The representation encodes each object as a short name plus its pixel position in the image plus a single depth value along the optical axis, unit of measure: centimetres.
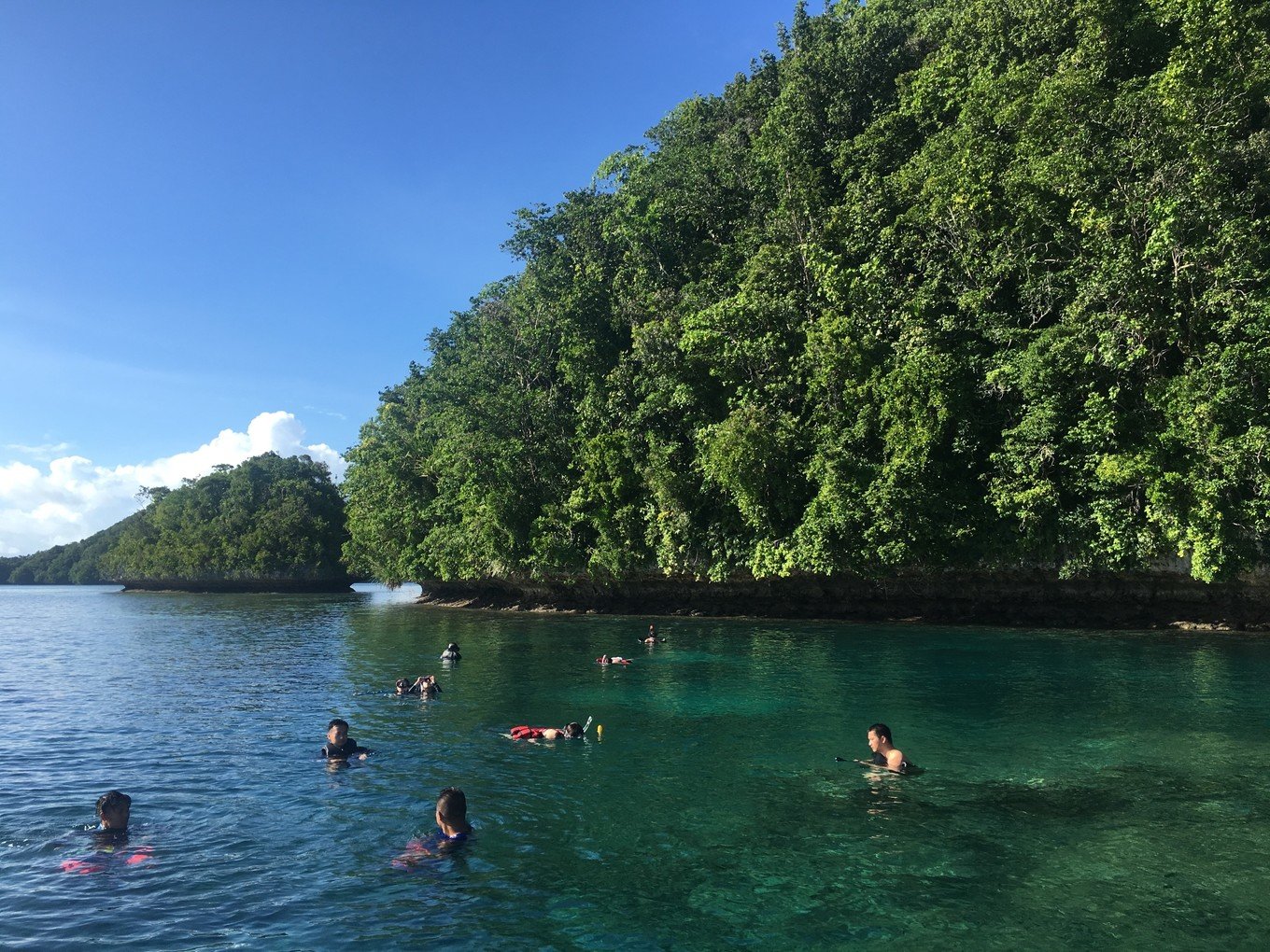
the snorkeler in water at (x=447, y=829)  996
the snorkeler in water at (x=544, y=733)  1577
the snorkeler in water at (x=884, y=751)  1291
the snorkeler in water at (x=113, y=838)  992
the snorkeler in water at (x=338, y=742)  1409
